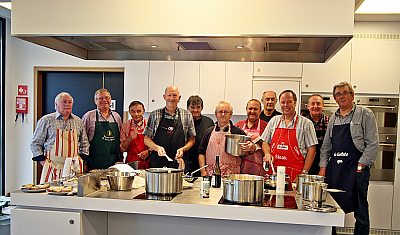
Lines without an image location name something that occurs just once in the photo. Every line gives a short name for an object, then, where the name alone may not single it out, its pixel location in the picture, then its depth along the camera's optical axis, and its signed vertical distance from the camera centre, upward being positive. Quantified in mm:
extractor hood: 2230 +467
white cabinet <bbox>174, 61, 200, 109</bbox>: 4938 +294
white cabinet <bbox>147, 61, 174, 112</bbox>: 4977 +265
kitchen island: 2155 -678
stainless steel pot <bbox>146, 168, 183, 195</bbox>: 2438 -509
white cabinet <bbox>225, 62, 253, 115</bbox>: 4828 +223
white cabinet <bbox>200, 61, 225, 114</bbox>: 4883 +221
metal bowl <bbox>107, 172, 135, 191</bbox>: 2580 -540
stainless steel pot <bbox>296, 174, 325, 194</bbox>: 2432 -479
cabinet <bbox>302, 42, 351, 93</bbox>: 4547 +360
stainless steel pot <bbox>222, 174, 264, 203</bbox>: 2248 -513
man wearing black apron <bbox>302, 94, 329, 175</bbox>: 4022 -129
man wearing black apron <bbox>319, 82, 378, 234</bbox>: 3461 -442
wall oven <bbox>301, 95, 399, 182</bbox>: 4473 -336
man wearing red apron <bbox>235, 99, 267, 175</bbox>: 3662 -313
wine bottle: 2734 -548
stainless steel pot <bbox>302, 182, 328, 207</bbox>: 2232 -516
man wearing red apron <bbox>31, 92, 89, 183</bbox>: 3648 -394
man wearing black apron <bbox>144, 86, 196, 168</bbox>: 3826 -299
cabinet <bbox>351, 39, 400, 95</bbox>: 4457 +445
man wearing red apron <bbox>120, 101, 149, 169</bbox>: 4016 -405
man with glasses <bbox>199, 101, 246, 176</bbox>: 3555 -411
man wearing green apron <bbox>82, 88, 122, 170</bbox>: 3918 -351
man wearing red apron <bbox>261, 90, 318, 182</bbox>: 3498 -349
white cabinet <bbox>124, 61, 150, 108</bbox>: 5004 +233
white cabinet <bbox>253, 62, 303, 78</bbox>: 4703 +401
